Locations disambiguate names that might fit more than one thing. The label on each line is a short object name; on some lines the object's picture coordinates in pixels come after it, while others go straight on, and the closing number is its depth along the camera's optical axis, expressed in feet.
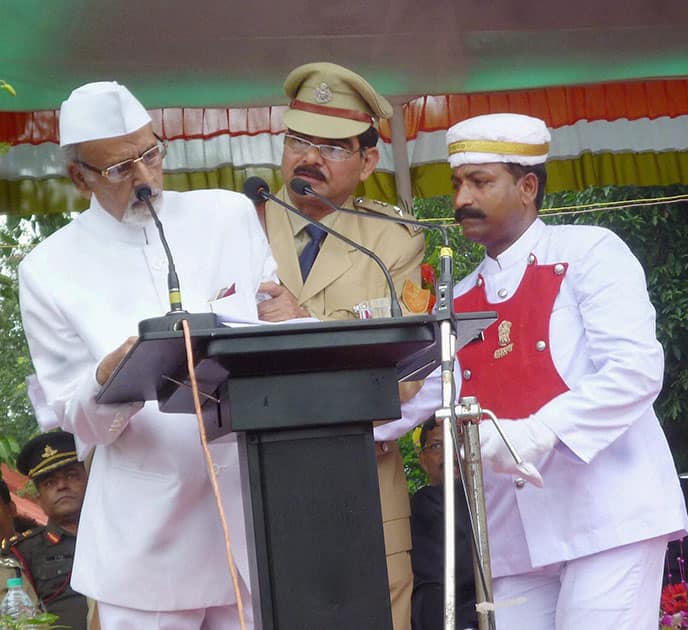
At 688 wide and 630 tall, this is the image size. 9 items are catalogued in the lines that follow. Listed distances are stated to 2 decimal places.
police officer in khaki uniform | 22.20
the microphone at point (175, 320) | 13.59
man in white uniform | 19.89
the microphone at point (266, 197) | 15.94
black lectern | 13.92
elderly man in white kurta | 17.59
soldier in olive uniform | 35.08
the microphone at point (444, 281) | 13.84
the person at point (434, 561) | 29.48
